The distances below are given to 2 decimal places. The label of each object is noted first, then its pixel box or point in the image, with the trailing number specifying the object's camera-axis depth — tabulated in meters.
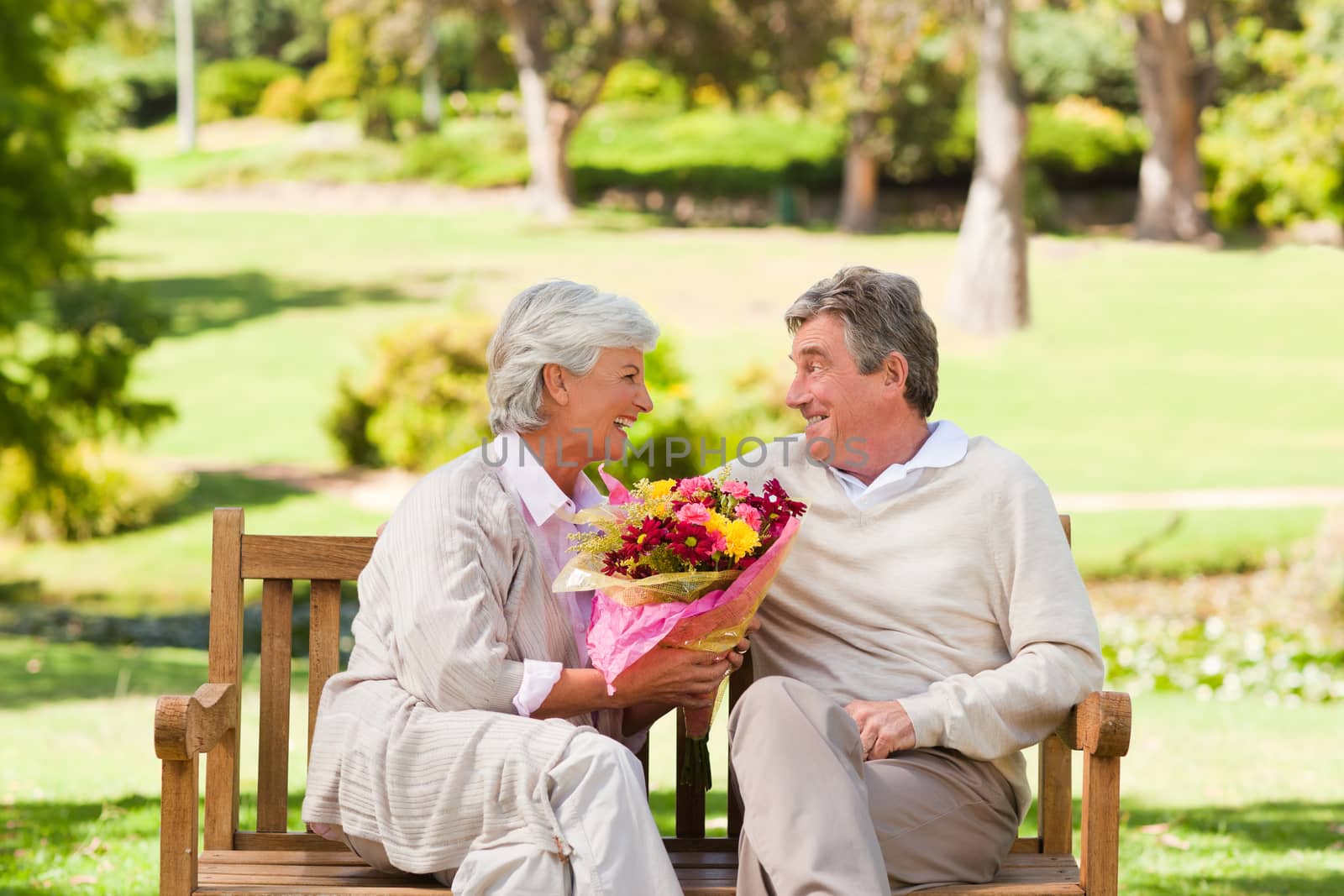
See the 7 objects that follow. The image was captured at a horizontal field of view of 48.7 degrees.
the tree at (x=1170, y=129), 26.97
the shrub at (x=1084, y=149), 30.25
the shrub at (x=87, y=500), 13.27
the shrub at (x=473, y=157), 31.92
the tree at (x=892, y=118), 28.00
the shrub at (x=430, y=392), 12.86
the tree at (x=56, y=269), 8.94
